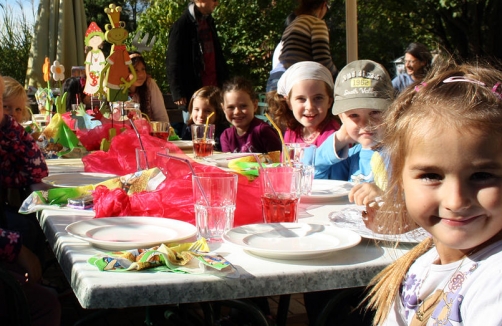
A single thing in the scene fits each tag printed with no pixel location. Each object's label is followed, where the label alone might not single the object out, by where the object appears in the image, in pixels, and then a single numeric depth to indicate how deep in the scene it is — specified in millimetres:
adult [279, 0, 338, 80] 4832
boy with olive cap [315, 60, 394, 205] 2395
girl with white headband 3283
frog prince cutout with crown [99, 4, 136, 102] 3238
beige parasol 7293
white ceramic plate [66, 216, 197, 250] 1429
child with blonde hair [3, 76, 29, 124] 3881
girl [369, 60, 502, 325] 1027
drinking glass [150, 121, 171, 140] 3569
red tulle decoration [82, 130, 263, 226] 1787
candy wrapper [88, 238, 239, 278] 1230
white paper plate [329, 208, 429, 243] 1464
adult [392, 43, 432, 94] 8023
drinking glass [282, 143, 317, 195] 2113
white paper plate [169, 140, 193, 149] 3906
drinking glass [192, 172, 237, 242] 1572
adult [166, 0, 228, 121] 5590
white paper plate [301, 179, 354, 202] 2078
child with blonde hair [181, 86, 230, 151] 4465
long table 1165
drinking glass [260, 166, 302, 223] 1700
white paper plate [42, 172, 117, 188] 2395
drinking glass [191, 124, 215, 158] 3260
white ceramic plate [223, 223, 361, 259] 1329
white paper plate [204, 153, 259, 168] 2938
